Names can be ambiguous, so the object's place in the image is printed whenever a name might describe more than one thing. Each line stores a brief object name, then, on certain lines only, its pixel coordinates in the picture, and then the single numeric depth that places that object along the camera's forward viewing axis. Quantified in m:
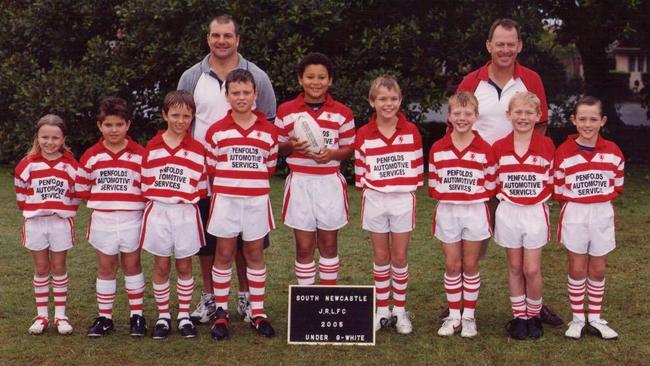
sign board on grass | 5.28
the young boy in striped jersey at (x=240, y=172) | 5.23
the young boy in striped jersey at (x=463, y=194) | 5.26
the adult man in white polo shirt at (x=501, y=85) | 5.57
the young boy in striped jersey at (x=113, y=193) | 5.27
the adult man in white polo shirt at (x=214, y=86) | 5.48
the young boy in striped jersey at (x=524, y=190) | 5.23
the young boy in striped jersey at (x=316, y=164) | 5.36
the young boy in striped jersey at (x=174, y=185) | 5.19
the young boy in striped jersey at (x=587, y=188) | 5.20
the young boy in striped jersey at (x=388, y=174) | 5.30
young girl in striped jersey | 5.34
